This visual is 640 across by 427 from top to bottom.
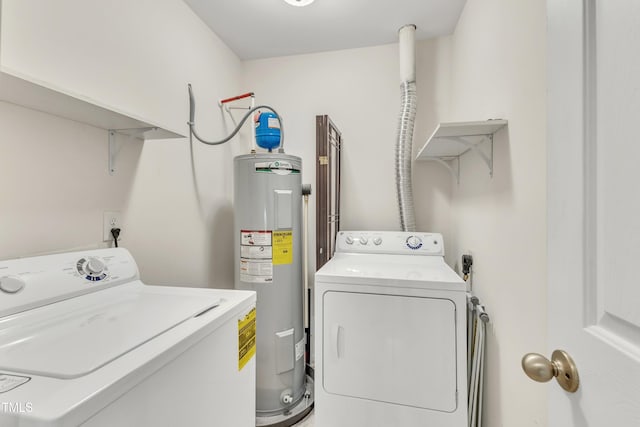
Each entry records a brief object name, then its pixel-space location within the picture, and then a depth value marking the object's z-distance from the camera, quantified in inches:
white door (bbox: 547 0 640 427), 15.6
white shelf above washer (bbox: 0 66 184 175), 32.6
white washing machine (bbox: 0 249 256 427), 19.8
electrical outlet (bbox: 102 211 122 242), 50.5
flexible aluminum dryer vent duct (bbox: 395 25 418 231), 83.5
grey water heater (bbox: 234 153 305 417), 70.1
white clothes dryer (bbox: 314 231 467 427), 54.4
